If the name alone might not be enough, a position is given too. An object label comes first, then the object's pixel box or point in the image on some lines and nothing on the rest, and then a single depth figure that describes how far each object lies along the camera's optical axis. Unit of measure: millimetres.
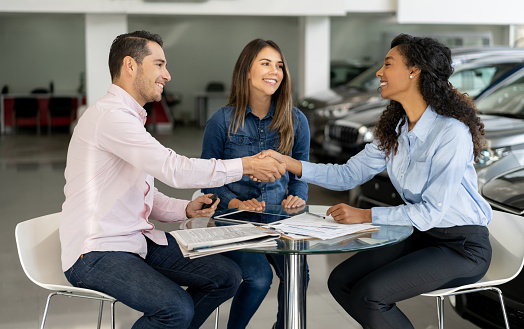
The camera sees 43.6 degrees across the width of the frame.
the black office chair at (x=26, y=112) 14047
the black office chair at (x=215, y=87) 16812
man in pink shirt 2322
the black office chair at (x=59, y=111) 14344
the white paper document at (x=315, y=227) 2271
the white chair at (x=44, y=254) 2453
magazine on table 2100
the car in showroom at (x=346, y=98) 6941
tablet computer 2541
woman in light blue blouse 2463
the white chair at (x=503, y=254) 2568
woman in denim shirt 3123
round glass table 2109
